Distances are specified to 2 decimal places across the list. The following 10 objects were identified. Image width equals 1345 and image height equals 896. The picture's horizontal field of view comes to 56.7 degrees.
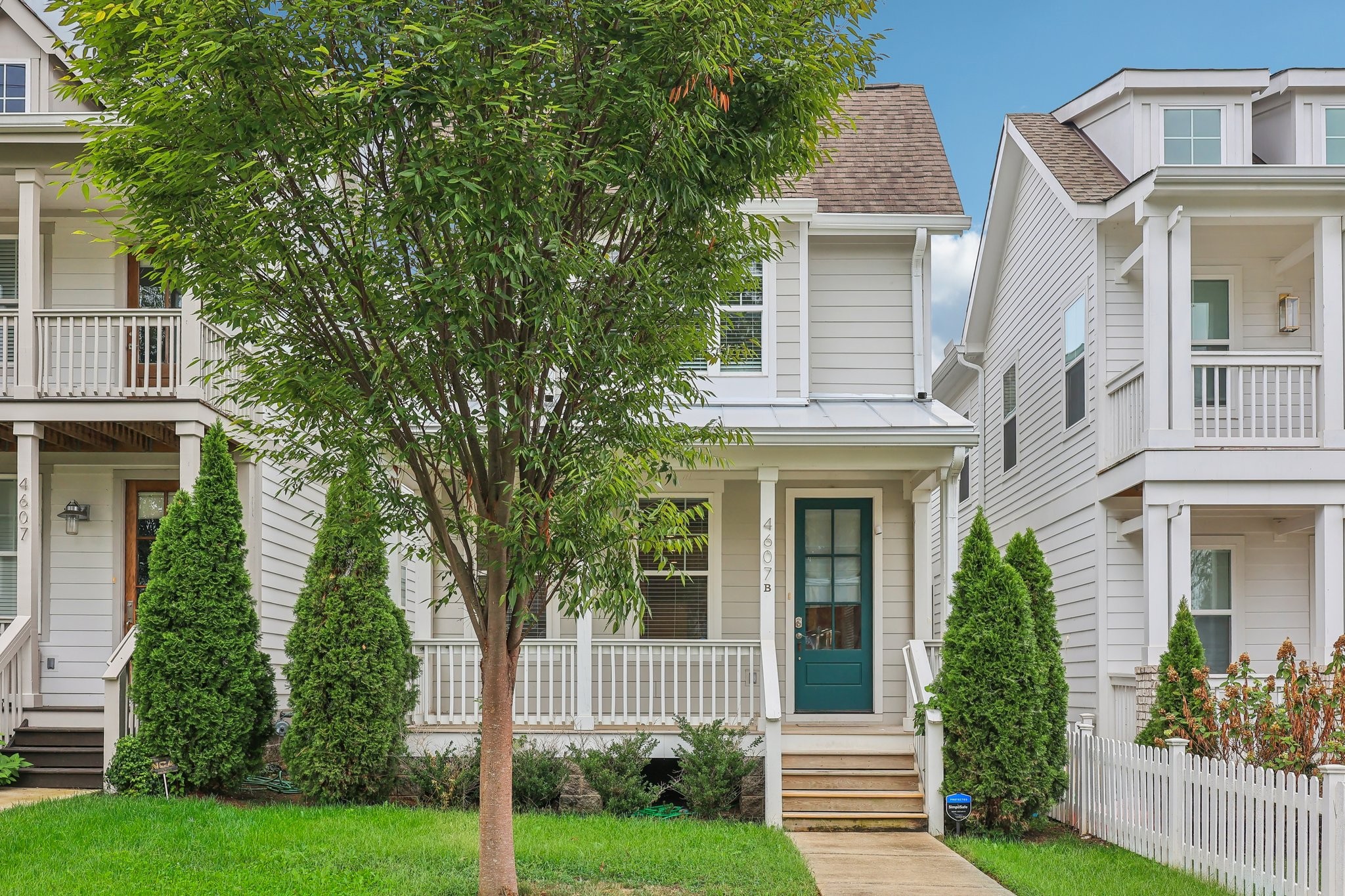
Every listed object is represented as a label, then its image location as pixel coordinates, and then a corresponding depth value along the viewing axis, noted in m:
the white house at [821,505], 12.06
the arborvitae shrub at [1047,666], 10.16
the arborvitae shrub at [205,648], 10.22
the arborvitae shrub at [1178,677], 9.99
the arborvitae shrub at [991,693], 9.98
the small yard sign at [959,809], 9.90
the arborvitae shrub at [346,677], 10.14
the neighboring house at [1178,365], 12.05
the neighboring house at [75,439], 11.77
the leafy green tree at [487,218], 5.79
